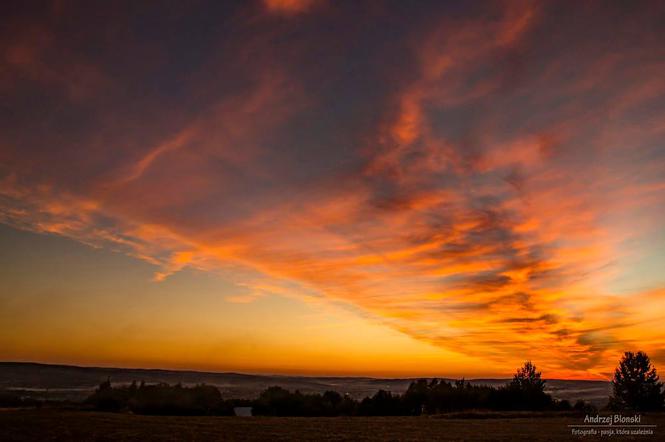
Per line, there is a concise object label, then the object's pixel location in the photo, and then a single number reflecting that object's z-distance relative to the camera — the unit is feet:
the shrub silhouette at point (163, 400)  201.77
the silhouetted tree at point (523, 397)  248.32
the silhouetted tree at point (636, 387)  270.05
